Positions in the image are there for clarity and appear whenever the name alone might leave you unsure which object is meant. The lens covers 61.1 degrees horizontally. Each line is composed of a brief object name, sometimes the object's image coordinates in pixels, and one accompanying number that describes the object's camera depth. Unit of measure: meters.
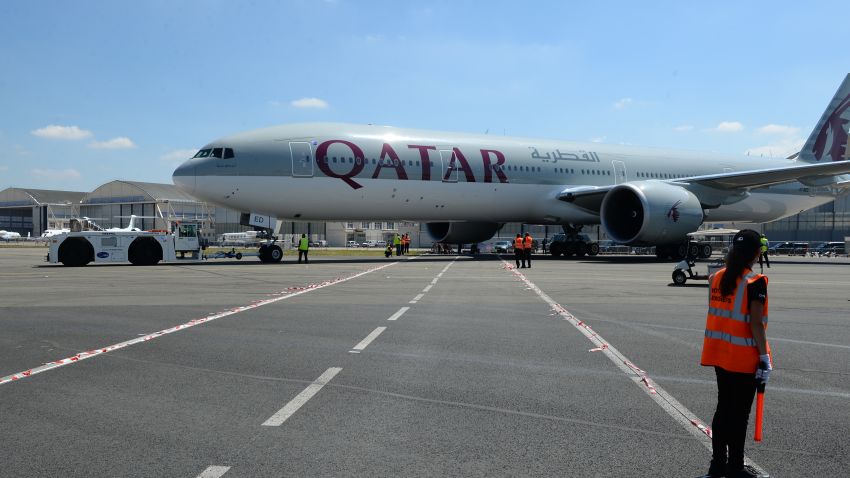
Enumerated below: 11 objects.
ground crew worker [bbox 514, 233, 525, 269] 27.62
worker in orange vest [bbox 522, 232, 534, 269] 27.95
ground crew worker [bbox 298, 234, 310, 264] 31.14
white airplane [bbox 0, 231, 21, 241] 105.75
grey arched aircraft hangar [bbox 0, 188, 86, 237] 111.62
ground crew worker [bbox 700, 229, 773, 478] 4.23
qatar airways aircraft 27.80
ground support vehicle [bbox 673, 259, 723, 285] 19.39
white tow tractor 28.47
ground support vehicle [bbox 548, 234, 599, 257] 39.44
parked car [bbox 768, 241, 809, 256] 62.22
